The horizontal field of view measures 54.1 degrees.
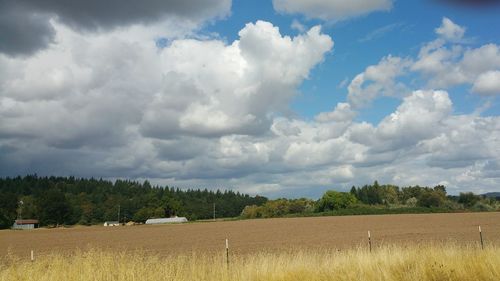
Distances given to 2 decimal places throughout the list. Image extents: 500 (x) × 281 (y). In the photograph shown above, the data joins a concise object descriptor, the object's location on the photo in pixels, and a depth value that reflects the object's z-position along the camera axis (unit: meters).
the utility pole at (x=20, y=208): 166.98
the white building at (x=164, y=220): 170.12
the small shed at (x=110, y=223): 183.32
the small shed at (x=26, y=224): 163.60
